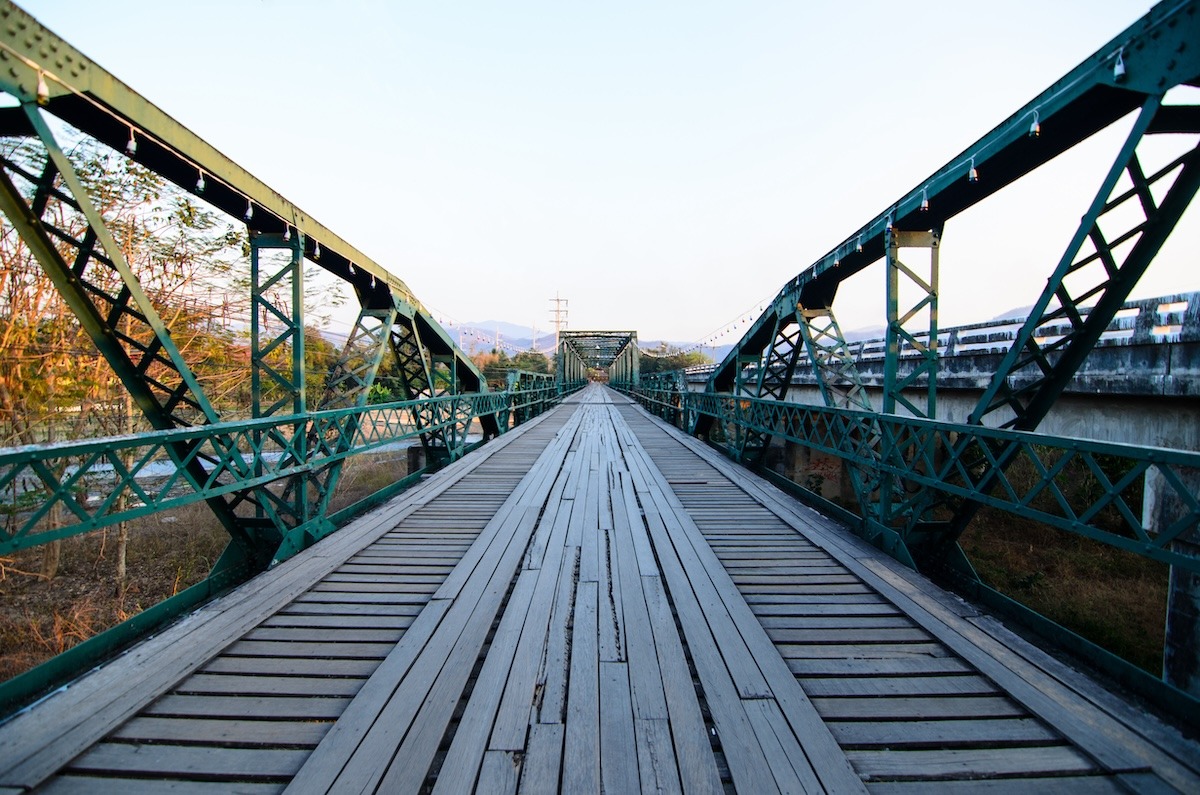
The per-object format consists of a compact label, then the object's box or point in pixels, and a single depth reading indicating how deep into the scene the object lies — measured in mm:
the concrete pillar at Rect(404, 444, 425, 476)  11867
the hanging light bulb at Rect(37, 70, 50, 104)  3148
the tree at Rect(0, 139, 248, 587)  7750
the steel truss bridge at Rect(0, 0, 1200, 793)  2189
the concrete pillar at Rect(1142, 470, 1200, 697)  3928
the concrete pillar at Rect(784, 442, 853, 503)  14539
